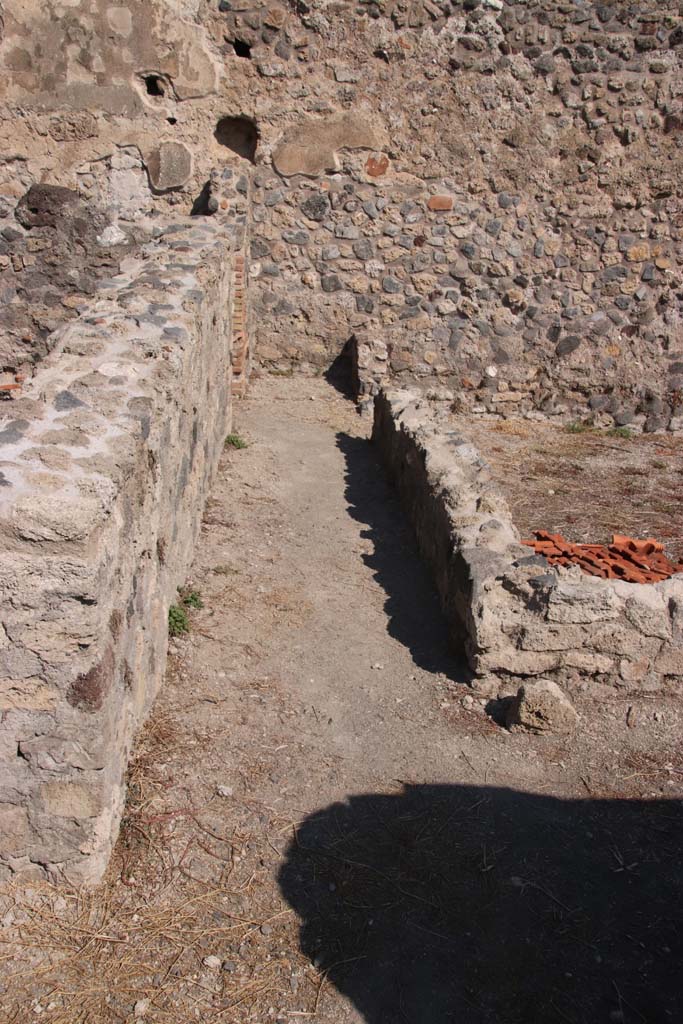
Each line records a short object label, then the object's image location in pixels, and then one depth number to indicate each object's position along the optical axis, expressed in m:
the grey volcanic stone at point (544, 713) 3.88
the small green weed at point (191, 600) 4.67
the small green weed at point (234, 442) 7.21
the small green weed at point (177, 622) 4.36
